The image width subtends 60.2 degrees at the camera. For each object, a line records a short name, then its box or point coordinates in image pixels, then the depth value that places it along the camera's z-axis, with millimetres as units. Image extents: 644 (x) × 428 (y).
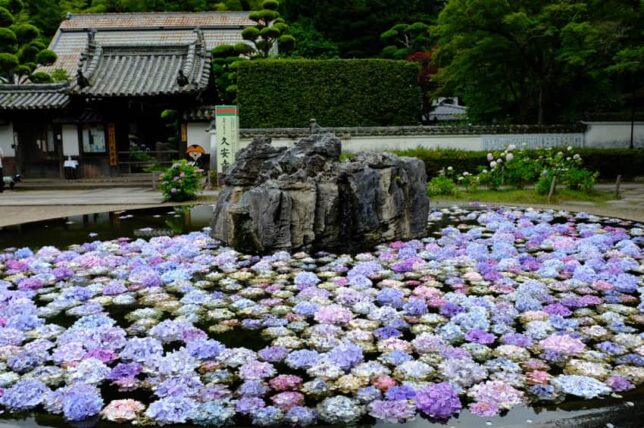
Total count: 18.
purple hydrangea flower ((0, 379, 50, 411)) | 4520
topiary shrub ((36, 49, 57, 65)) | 28094
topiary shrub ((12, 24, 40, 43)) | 28453
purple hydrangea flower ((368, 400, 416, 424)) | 4285
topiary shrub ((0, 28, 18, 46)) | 26188
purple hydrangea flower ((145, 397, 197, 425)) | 4273
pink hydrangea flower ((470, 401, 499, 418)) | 4316
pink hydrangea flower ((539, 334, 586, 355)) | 5410
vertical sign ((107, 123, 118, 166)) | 26422
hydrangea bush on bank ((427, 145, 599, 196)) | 17094
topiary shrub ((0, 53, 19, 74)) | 26556
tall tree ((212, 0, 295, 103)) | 28938
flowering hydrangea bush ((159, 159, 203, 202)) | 17703
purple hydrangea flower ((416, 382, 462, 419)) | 4325
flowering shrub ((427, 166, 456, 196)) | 17484
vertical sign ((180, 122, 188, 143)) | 26344
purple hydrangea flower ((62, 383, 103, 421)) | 4332
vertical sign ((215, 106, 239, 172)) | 20078
